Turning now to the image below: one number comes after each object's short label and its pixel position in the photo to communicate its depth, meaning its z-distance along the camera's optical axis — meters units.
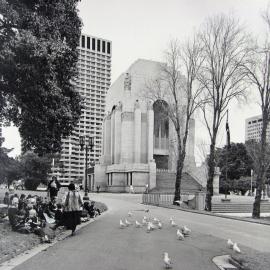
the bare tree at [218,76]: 30.53
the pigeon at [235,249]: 10.52
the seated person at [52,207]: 18.35
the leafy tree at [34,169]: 67.81
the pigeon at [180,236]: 12.87
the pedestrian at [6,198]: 25.30
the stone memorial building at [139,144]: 67.94
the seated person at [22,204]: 15.66
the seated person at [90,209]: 21.53
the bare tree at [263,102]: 26.55
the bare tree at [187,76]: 34.59
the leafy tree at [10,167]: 50.85
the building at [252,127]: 102.87
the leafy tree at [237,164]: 85.00
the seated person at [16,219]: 14.11
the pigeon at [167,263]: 8.16
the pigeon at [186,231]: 14.26
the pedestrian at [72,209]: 14.62
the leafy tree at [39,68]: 15.39
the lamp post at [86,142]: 35.50
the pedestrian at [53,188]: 21.03
